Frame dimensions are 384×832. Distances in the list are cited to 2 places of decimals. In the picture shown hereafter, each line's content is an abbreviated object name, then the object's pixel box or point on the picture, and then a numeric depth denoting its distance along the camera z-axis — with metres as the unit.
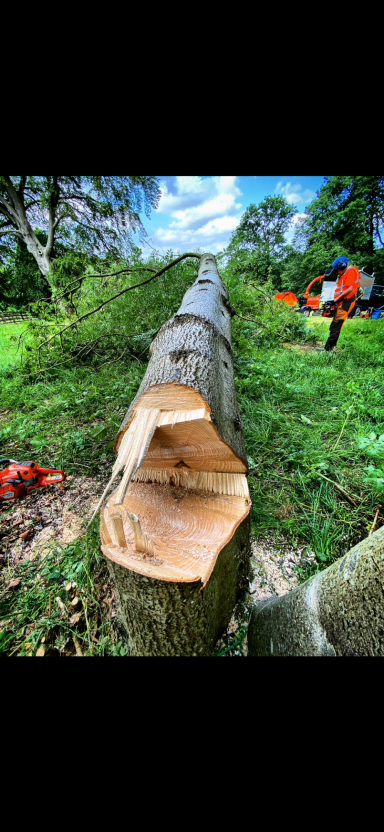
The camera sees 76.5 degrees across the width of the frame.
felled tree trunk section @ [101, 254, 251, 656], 0.72
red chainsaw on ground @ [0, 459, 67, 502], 1.84
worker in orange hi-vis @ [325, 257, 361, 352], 4.74
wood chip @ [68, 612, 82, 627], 1.21
